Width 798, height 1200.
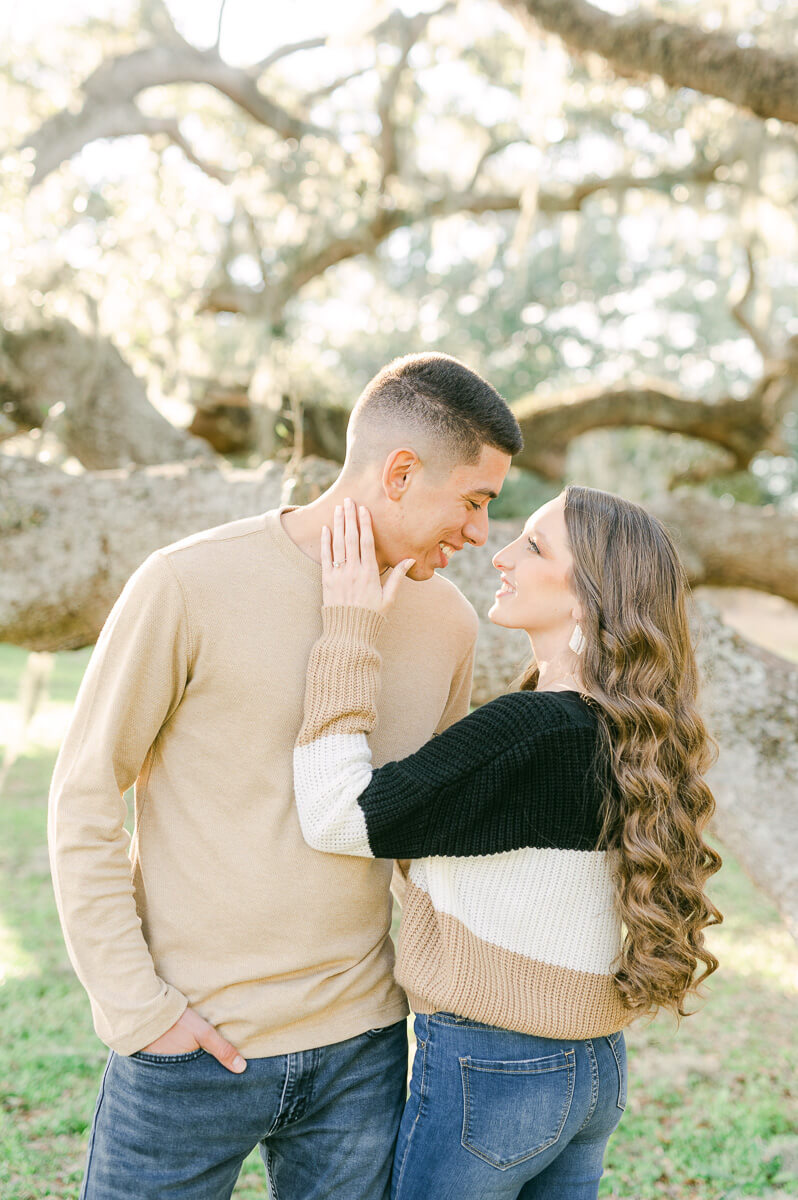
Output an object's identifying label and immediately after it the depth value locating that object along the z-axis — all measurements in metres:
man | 1.87
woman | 1.88
